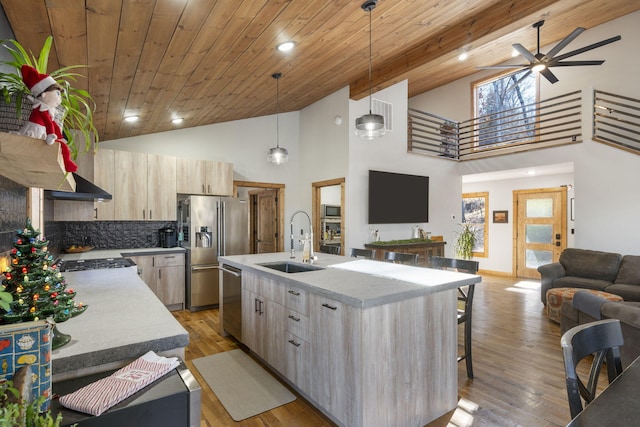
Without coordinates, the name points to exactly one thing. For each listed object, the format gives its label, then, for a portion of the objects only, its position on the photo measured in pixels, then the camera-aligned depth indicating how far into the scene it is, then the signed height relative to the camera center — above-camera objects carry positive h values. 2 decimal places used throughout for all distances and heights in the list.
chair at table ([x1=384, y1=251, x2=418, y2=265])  3.66 -0.53
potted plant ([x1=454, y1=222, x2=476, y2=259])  7.71 -0.75
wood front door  7.45 -0.37
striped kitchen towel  1.00 -0.57
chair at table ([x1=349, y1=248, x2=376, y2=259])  4.19 -0.54
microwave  7.80 +0.01
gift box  0.85 -0.37
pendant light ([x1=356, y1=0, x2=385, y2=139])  3.33 +0.86
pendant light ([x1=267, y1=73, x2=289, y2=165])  4.73 +0.80
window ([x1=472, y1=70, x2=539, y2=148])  7.46 +2.67
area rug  2.51 -1.46
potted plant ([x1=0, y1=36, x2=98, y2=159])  0.95 +0.36
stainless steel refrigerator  4.98 -0.43
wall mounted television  5.96 +0.26
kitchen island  1.97 -0.86
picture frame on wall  8.39 -0.14
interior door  6.66 -0.19
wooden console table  5.78 -0.68
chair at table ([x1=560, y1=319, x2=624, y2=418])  1.10 -0.51
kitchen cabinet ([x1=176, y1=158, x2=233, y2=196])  5.13 +0.54
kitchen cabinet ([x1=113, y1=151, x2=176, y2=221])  4.70 +0.35
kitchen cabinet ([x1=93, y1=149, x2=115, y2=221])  4.52 +0.45
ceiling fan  4.26 +2.11
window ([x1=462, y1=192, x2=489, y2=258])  8.85 -0.15
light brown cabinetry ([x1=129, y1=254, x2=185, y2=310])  4.73 -0.93
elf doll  0.92 +0.31
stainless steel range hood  2.70 +0.15
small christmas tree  1.11 -0.25
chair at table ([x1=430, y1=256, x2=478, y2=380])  2.86 -0.89
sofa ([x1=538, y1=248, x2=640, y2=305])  4.68 -0.93
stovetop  3.05 -0.52
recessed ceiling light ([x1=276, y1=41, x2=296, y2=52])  3.15 +1.59
